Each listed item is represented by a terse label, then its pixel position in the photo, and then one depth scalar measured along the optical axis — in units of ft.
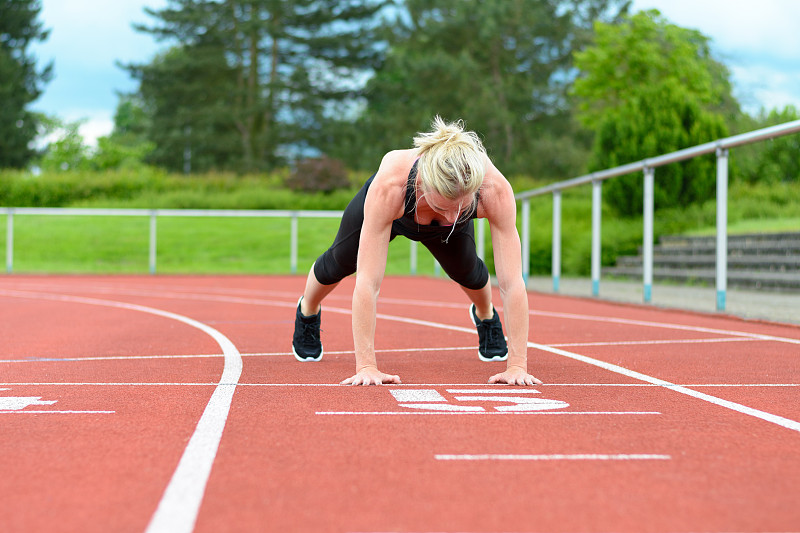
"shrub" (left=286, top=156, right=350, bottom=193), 106.01
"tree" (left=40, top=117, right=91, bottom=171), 172.33
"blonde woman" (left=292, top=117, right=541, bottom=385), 13.03
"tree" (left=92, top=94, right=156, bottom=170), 165.37
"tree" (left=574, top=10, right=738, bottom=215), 67.56
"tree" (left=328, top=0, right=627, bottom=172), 136.67
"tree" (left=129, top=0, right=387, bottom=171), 134.51
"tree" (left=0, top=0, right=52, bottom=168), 153.79
